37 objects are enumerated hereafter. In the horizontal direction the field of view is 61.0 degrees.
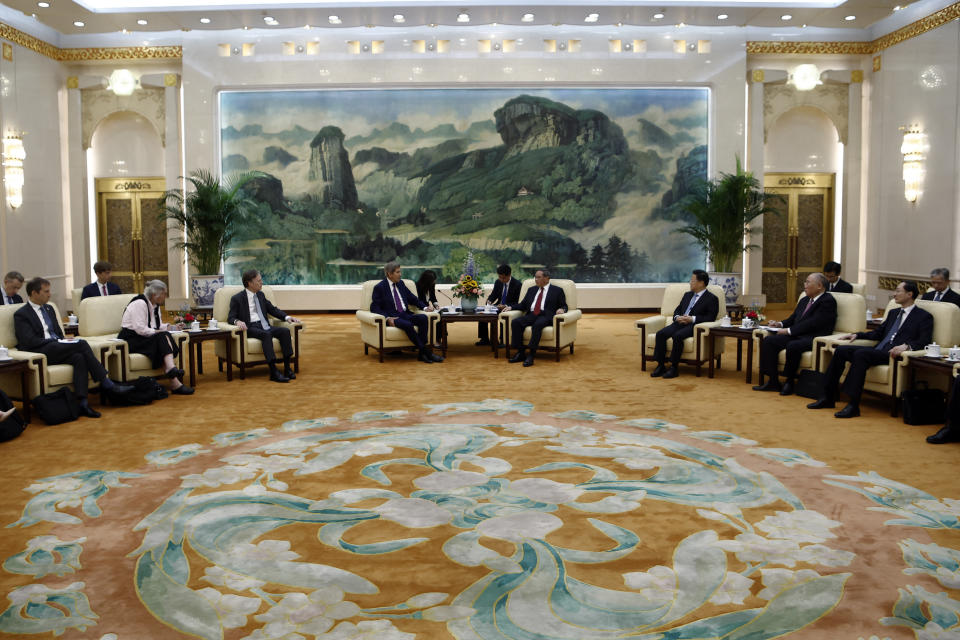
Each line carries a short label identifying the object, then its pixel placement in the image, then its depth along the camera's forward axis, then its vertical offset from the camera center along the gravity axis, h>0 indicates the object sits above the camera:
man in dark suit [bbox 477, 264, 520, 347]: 11.38 -0.36
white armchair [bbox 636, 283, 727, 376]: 9.22 -0.82
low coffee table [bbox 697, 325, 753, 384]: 8.73 -0.78
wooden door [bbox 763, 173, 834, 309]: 16.00 +0.59
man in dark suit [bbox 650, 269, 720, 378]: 9.27 -0.62
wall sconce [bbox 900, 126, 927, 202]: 13.36 +1.71
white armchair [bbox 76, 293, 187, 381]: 8.04 -0.73
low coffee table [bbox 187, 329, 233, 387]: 8.61 -0.80
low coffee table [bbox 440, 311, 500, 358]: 10.62 -0.71
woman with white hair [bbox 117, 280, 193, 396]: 8.25 -0.70
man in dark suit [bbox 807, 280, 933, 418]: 7.25 -0.77
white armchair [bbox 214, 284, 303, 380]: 9.12 -0.87
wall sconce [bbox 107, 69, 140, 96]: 15.46 +3.47
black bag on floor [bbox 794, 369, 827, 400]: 7.77 -1.16
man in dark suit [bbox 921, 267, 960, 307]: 8.66 -0.23
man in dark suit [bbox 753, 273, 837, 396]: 8.21 -0.72
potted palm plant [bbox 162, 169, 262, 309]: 14.42 +0.73
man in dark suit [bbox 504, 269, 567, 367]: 10.37 -0.58
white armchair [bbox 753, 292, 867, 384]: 8.09 -0.63
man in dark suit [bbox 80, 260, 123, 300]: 9.95 -0.26
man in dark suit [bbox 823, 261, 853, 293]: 10.02 -0.20
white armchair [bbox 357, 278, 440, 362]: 10.31 -0.88
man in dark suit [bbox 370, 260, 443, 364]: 10.38 -0.60
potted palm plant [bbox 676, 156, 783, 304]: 14.34 +0.84
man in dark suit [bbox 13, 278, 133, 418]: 7.35 -0.72
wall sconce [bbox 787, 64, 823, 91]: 15.41 +3.54
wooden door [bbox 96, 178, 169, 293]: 16.11 +0.71
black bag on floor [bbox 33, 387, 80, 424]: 6.88 -1.20
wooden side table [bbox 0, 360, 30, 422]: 6.81 -0.89
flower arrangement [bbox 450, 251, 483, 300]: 10.74 -0.31
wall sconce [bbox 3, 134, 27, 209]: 13.62 +1.65
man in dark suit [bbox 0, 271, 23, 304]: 8.37 -0.18
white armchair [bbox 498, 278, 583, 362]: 10.26 -0.81
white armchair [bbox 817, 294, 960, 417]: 7.06 -0.88
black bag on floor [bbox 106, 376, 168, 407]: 7.62 -1.22
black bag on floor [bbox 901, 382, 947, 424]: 6.79 -1.19
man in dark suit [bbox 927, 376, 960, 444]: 6.18 -1.24
